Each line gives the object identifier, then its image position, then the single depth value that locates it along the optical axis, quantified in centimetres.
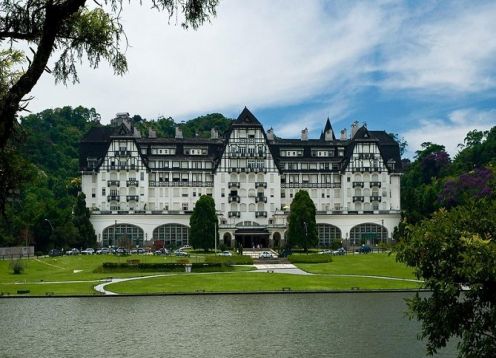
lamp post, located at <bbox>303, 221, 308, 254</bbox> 10707
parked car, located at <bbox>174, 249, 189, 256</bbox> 10469
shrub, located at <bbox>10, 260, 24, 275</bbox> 8025
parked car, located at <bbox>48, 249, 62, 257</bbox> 10389
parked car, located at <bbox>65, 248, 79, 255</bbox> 10636
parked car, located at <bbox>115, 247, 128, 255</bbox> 10538
